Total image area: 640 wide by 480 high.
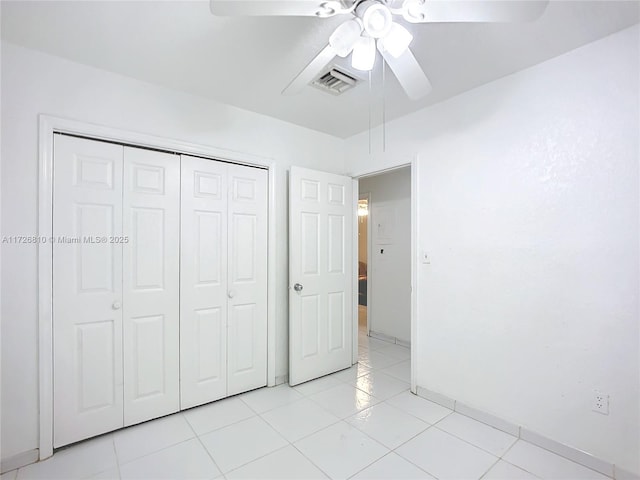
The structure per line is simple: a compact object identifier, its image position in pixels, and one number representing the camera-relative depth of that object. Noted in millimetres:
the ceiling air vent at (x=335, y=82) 2168
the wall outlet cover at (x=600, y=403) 1788
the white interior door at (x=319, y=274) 2928
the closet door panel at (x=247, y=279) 2688
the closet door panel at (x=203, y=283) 2449
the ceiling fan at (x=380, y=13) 1113
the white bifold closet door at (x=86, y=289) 1982
